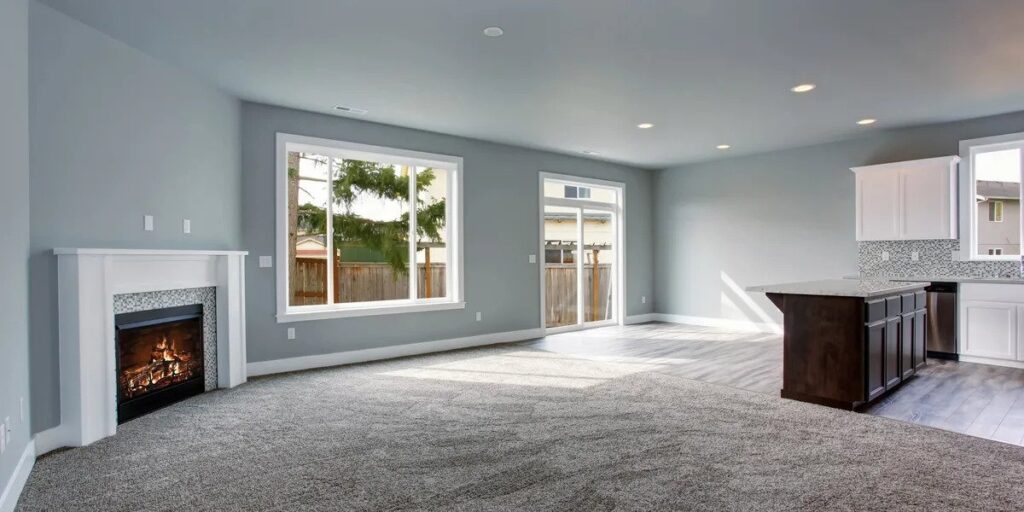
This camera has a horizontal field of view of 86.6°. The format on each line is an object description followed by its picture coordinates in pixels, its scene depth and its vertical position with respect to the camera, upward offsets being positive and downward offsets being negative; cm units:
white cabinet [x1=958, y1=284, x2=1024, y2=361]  542 -74
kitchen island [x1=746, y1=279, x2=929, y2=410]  400 -69
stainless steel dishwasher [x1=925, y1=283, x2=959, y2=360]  584 -77
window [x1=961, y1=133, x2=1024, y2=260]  586 +58
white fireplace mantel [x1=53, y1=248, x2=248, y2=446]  332 -44
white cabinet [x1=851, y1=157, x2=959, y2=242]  607 +59
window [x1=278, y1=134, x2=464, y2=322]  567 +28
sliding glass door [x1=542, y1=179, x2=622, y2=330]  809 -1
